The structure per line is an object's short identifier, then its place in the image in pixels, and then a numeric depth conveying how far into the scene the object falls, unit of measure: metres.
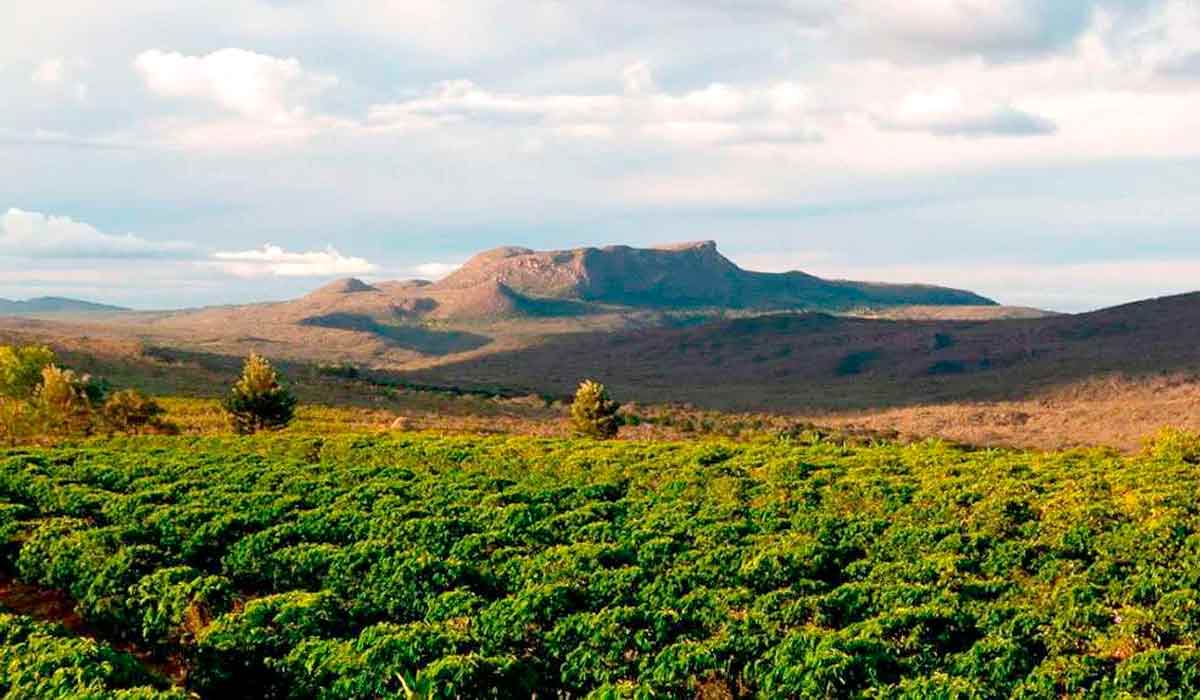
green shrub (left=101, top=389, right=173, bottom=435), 59.16
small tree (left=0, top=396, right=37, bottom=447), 57.09
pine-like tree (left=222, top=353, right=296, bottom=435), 60.12
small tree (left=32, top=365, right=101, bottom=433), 56.34
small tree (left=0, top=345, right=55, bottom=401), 60.81
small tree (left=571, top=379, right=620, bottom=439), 62.47
